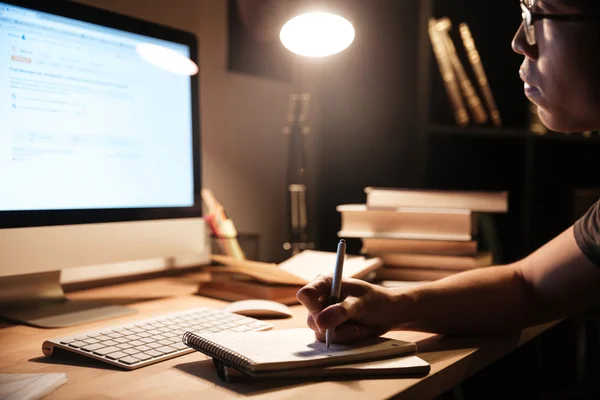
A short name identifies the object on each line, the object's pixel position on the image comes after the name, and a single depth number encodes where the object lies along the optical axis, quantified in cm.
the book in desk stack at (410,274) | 116
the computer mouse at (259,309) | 87
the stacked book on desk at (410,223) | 116
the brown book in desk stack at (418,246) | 116
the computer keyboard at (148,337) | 64
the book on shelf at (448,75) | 158
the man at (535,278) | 72
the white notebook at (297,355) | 57
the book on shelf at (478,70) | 164
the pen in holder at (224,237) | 119
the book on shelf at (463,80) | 159
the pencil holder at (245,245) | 122
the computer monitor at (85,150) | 83
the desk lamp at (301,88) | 113
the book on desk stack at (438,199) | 119
